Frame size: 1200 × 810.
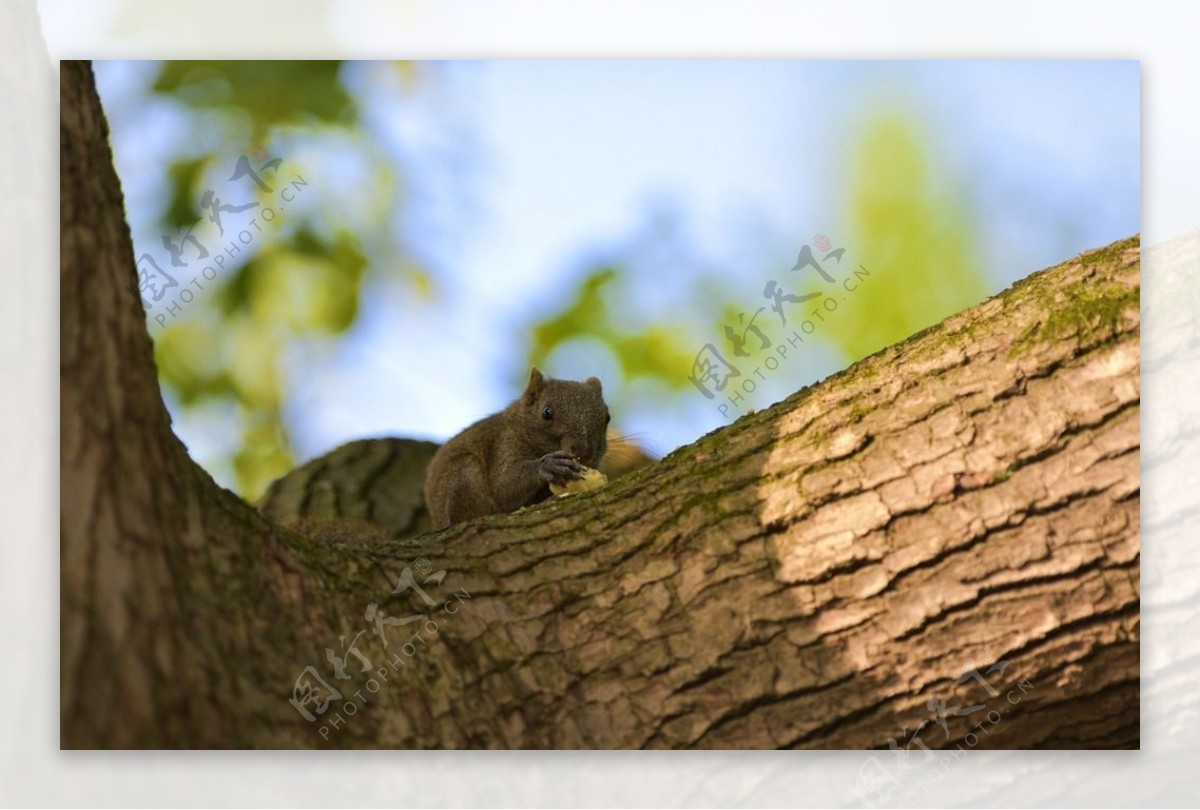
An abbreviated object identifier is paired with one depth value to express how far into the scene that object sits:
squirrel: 9.31
